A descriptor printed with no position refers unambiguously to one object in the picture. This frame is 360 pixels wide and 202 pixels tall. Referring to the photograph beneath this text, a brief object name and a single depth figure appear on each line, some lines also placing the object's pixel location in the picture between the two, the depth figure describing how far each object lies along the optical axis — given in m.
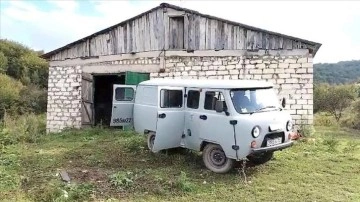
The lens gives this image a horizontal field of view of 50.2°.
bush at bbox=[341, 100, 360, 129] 19.86
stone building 12.25
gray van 7.50
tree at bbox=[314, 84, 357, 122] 24.80
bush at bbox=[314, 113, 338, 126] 20.20
